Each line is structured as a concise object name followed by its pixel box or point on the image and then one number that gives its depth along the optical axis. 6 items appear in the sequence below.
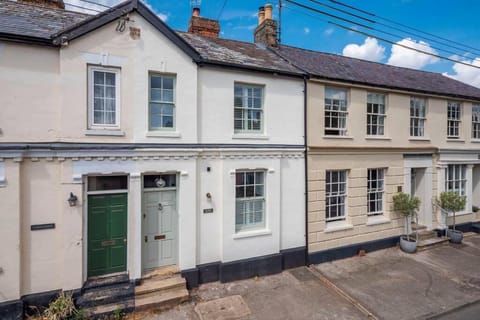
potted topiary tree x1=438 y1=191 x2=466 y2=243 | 11.56
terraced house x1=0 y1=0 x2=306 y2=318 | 6.34
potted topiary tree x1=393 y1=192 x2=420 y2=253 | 10.63
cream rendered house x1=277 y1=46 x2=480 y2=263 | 9.74
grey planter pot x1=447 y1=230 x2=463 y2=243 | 11.79
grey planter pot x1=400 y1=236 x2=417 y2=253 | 10.59
